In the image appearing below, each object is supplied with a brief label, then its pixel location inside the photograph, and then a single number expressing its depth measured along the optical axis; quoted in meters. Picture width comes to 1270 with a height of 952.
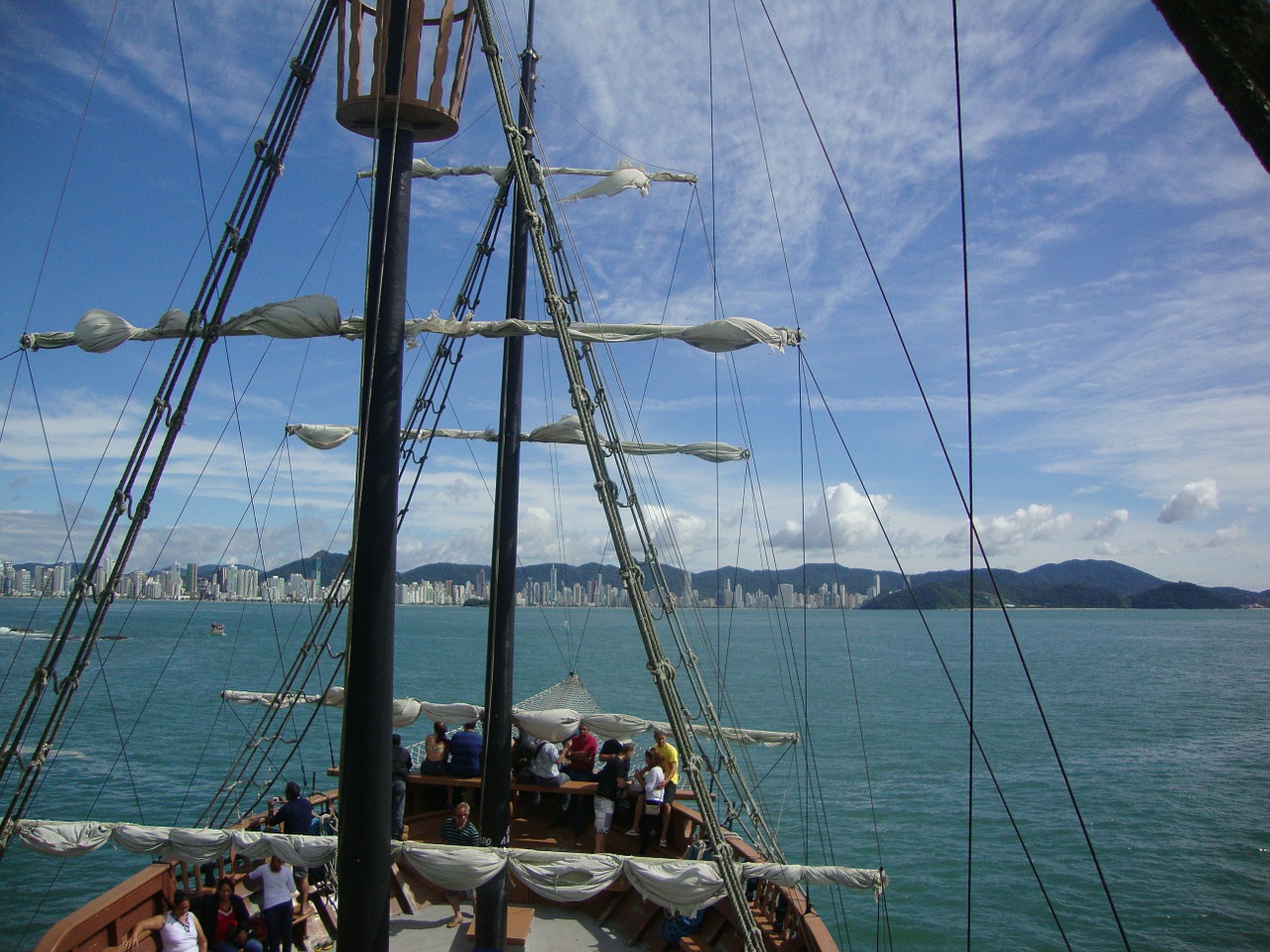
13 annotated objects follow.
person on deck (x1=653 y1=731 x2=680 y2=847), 11.45
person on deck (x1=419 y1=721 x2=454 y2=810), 12.62
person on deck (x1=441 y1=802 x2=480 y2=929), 9.48
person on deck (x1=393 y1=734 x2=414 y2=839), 10.64
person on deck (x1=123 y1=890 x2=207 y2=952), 7.66
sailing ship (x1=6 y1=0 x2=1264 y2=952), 5.26
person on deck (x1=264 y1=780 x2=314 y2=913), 9.79
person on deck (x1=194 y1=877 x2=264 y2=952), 8.25
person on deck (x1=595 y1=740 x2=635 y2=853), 11.34
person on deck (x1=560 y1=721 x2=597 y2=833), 13.03
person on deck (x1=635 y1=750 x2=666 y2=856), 11.30
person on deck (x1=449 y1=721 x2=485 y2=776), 12.44
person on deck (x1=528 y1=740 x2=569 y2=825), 12.22
